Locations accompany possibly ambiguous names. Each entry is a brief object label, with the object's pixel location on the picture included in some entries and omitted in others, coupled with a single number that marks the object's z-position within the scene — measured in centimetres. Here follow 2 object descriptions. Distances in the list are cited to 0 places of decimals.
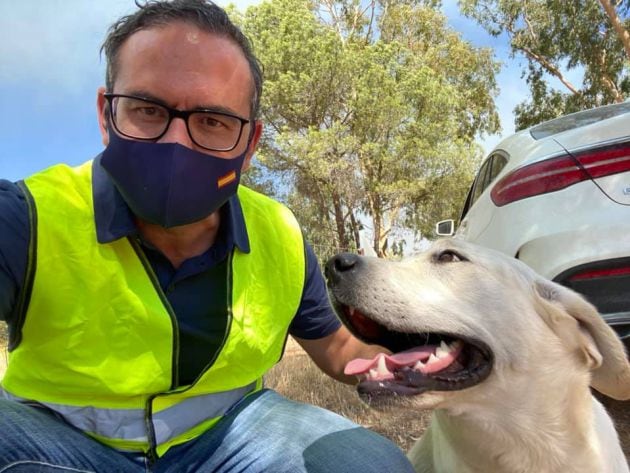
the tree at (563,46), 1967
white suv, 301
